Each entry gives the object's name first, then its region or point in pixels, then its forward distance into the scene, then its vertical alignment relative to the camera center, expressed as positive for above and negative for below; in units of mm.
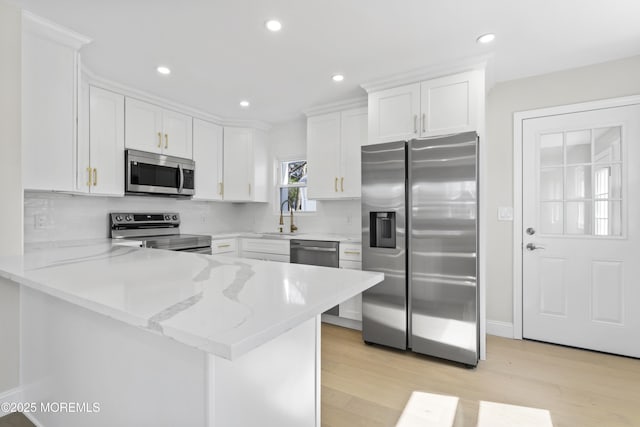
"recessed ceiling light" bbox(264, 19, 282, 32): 2039 +1242
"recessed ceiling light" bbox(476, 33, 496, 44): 2193 +1243
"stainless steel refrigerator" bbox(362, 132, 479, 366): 2402 -257
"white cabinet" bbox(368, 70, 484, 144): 2547 +914
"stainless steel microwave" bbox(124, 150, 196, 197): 3129 +414
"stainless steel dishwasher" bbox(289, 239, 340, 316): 3281 -431
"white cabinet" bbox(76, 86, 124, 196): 2820 +646
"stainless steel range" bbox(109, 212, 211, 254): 3158 -220
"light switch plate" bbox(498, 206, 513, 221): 3008 +0
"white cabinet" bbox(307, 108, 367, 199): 3428 +687
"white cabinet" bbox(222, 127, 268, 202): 4180 +652
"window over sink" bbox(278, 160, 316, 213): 4285 +378
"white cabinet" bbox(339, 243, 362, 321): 3152 -525
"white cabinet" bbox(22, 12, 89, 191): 1979 +724
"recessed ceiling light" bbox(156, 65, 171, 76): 2686 +1249
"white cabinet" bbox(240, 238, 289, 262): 3656 -440
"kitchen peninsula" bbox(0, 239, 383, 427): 756 -420
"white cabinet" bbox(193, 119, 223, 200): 3832 +687
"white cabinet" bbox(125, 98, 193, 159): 3168 +907
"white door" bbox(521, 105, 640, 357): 2564 -141
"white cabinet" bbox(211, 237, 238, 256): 3729 -413
